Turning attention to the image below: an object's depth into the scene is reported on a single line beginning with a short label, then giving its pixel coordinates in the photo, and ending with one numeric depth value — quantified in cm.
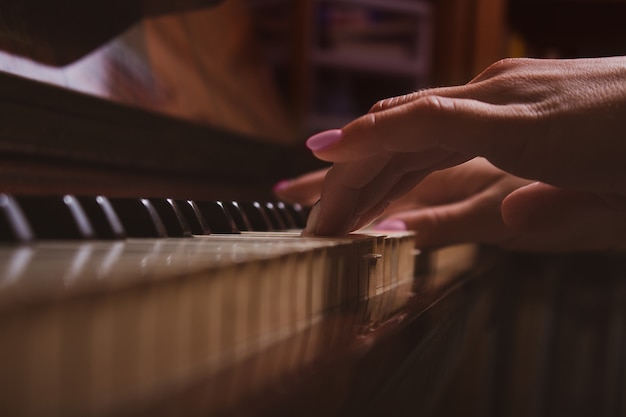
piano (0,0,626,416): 27
